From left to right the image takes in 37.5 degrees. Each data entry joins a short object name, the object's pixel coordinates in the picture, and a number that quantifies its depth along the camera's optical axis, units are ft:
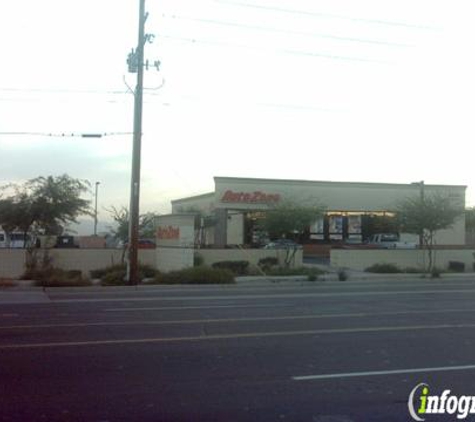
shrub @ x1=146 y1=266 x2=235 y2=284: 87.86
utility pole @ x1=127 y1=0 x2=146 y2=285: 84.28
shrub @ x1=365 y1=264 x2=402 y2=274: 113.39
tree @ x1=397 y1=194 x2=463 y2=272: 117.70
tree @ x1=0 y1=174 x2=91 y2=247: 129.80
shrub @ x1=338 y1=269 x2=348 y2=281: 98.68
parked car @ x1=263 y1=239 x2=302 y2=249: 120.26
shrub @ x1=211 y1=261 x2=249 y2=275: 107.96
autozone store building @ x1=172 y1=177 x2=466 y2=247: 183.21
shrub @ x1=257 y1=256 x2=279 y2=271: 113.13
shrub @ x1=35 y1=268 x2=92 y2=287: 81.75
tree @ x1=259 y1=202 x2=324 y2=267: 119.85
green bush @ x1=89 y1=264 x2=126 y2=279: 94.68
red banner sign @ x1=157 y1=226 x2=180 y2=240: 100.68
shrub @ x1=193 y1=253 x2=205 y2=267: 106.73
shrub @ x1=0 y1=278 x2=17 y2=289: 79.91
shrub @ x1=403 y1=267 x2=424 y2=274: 114.21
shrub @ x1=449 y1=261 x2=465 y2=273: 123.13
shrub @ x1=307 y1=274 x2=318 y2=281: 95.81
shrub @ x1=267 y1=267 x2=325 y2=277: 102.10
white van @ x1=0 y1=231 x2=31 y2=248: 170.94
